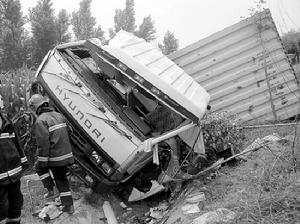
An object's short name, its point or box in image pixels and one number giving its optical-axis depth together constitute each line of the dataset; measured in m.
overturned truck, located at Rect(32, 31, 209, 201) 3.16
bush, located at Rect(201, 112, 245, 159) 3.84
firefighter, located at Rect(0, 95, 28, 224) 2.65
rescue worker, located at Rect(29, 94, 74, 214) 3.10
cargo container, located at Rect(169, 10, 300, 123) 5.17
